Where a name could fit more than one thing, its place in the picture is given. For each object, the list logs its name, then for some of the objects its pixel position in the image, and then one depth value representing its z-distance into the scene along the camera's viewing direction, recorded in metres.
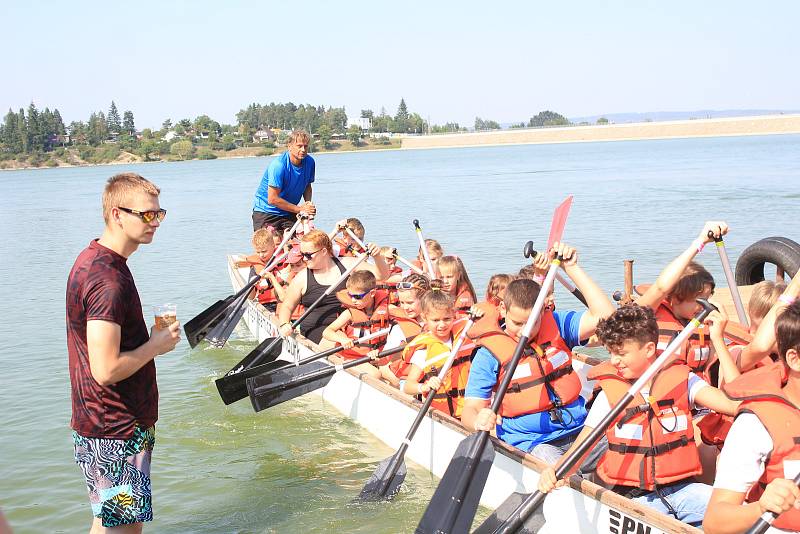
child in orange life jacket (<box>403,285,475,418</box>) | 5.51
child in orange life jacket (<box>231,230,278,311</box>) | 9.95
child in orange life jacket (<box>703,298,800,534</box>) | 2.94
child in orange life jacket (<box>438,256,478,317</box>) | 6.98
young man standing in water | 3.32
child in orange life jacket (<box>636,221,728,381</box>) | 4.54
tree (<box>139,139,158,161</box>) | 109.57
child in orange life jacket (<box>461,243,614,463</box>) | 4.62
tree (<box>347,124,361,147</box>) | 126.54
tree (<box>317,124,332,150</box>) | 122.19
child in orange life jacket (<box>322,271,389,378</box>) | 7.09
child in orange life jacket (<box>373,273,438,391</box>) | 6.54
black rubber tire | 7.21
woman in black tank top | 8.01
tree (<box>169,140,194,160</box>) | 113.06
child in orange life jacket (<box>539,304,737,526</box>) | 3.84
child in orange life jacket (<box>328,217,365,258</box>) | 9.23
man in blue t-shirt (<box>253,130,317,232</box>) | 10.13
